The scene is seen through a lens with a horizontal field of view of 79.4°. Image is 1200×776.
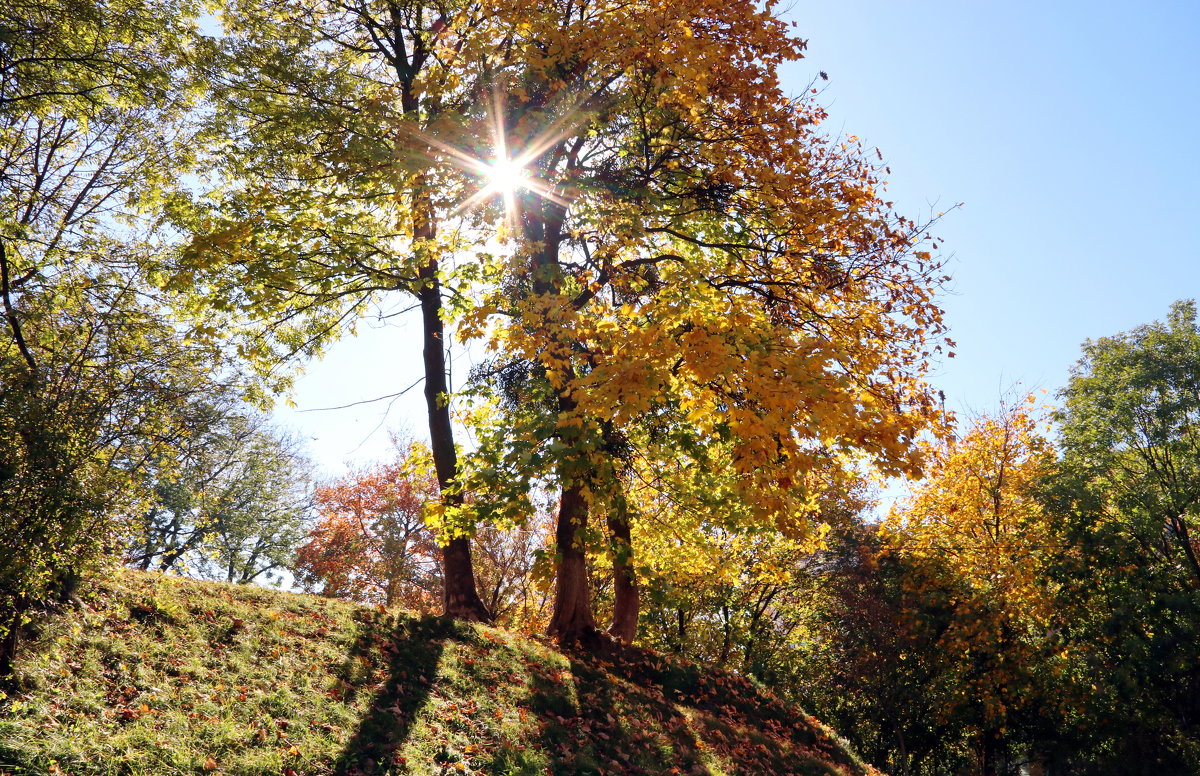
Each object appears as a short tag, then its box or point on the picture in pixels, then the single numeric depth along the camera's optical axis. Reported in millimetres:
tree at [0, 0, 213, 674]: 5797
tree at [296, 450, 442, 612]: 31328
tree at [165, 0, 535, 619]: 9289
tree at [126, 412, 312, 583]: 29781
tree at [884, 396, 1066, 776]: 19609
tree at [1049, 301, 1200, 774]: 17484
